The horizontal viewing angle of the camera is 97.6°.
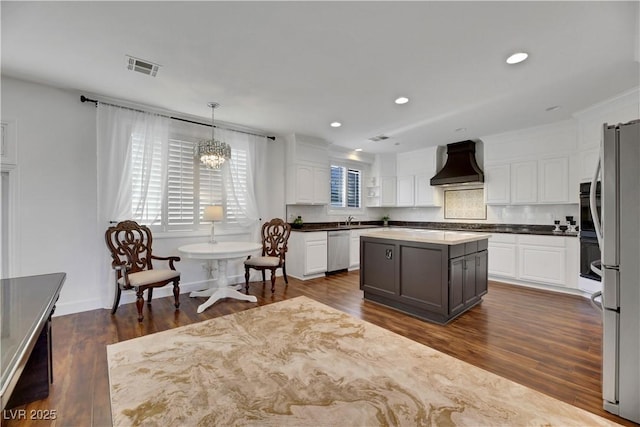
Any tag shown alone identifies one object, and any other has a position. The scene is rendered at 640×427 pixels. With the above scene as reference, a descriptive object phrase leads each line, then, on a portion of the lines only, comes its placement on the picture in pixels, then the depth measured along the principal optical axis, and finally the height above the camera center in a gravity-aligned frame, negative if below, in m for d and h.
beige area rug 1.68 -1.21
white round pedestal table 3.36 -0.50
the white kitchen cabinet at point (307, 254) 5.08 -0.75
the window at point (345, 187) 6.51 +0.64
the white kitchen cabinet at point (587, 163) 3.79 +0.70
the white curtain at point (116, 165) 3.54 +0.64
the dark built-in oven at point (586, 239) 3.71 -0.34
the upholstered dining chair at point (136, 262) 3.21 -0.61
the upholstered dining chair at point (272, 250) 4.25 -0.60
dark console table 0.97 -0.50
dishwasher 5.46 -0.73
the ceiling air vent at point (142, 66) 2.65 +1.45
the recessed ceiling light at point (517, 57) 2.51 +1.43
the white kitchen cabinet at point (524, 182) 4.71 +0.54
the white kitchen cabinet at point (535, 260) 4.14 -0.73
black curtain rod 3.42 +1.40
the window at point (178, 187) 3.79 +0.39
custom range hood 5.39 +0.94
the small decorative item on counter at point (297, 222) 5.45 -0.17
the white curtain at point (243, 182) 4.61 +0.54
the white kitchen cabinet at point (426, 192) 6.14 +0.48
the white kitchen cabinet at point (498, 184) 5.03 +0.55
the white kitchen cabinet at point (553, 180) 4.41 +0.55
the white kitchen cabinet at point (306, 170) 5.20 +0.84
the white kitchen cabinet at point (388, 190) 6.79 +0.58
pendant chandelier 3.67 +0.82
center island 3.09 -0.70
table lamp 3.81 +0.01
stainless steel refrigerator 1.68 -0.32
